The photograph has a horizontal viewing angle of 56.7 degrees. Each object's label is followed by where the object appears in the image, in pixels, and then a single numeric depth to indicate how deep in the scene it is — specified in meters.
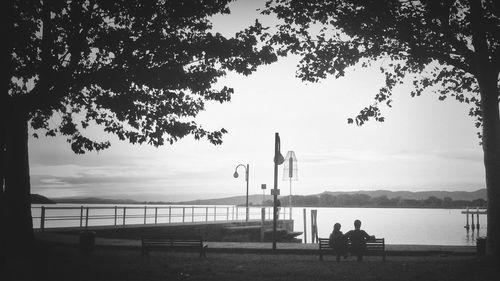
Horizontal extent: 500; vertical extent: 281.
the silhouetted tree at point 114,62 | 13.58
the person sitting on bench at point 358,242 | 15.01
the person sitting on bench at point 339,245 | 15.32
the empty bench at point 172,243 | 15.50
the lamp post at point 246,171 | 41.81
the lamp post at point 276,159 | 18.52
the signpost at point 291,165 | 37.41
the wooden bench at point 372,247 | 14.94
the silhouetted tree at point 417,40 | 13.73
